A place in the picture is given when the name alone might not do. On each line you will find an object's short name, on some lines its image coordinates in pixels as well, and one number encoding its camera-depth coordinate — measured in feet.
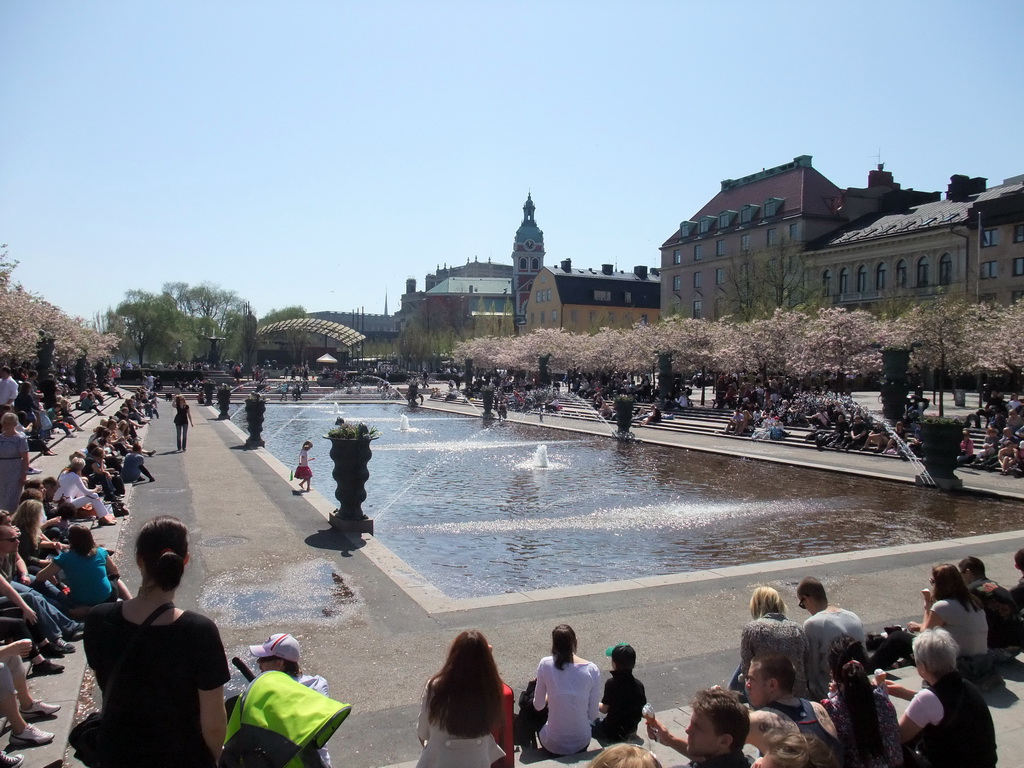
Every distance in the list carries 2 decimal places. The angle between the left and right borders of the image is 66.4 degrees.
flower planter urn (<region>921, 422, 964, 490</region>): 58.49
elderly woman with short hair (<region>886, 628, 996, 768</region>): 14.84
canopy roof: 328.49
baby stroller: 11.69
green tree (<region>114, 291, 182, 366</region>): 322.75
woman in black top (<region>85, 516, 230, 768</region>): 11.14
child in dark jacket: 17.79
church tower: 487.20
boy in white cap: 14.48
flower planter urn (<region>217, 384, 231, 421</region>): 120.47
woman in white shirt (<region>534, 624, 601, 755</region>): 17.16
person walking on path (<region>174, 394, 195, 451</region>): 78.33
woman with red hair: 12.48
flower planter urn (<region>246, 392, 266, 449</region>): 83.87
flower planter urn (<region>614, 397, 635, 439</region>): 99.60
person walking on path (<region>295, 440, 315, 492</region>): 54.08
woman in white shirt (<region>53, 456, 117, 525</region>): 40.14
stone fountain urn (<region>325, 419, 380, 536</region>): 41.65
